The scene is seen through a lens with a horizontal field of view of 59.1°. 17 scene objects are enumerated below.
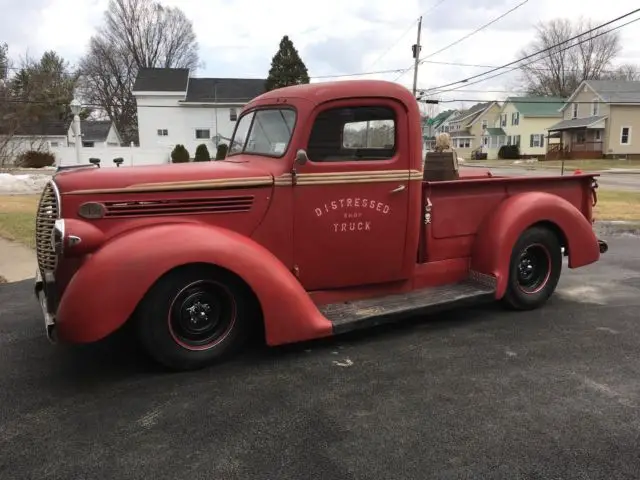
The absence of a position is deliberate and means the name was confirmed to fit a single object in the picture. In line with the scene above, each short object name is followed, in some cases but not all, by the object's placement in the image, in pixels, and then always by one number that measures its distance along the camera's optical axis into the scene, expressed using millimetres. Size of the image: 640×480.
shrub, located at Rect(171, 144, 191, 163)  32094
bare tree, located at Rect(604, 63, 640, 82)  65688
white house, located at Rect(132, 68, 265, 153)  42719
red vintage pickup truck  3506
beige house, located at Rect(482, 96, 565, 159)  56750
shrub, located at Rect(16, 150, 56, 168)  32762
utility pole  32375
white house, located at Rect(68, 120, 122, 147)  50594
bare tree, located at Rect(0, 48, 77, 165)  24500
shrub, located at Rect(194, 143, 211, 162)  29388
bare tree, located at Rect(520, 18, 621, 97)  64938
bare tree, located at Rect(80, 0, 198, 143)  56438
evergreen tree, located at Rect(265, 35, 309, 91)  39281
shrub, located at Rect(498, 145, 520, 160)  55344
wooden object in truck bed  5461
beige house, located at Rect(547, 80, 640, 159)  46281
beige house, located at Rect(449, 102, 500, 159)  70312
